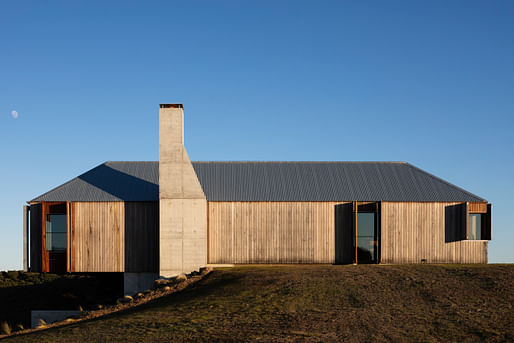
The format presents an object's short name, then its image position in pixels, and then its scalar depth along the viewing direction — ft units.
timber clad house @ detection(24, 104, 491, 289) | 97.14
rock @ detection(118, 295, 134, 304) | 81.18
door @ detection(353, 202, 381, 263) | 102.32
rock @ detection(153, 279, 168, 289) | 88.73
